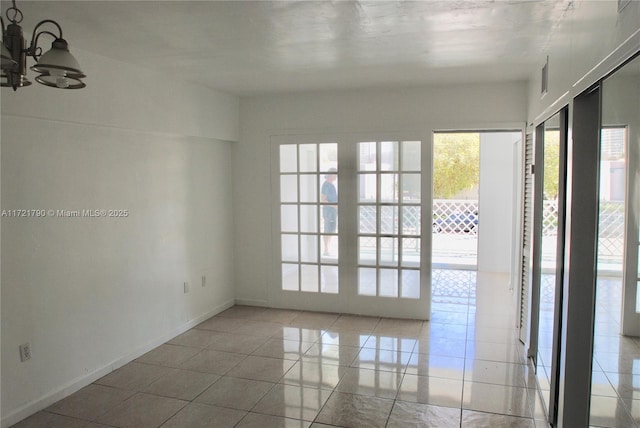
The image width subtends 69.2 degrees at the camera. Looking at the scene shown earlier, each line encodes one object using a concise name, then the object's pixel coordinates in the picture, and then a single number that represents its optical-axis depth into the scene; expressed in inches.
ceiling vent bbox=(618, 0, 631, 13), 63.2
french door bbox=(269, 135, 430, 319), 197.5
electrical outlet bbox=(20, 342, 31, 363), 118.5
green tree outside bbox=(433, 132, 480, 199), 525.7
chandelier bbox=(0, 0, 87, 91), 70.6
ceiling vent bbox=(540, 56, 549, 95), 128.8
